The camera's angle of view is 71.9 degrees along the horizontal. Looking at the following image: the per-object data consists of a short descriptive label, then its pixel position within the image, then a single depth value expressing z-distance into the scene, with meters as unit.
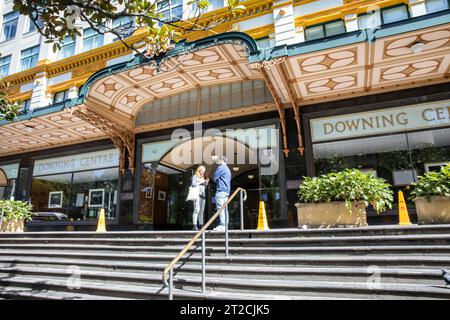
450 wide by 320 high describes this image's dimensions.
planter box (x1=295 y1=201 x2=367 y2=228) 6.77
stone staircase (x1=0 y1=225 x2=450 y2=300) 4.65
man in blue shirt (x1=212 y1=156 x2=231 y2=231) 8.03
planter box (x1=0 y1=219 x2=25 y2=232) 11.23
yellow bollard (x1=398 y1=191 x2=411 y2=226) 7.40
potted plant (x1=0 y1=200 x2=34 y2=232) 11.26
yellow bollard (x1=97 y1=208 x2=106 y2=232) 11.06
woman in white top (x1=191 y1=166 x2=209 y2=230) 8.59
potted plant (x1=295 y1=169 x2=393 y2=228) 6.79
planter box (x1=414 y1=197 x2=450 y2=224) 6.05
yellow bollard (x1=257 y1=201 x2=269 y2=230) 8.35
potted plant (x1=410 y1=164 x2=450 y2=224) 6.07
